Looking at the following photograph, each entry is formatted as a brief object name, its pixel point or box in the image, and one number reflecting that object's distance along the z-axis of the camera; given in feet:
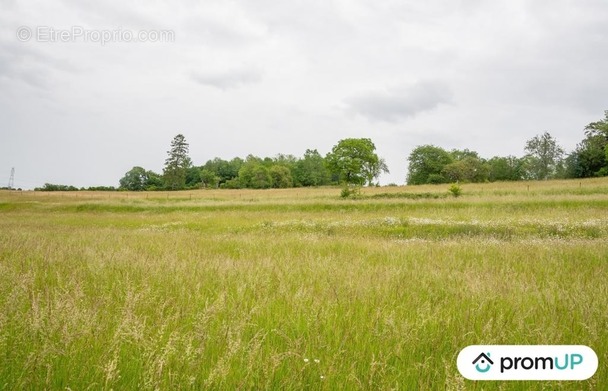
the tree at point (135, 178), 477.77
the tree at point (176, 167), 342.85
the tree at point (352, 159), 193.36
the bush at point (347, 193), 155.78
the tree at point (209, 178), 455.63
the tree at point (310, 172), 483.51
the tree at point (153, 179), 454.81
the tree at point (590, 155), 275.18
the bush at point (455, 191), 138.41
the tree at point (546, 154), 303.48
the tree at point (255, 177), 417.69
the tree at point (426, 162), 406.70
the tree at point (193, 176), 509.47
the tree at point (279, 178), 431.92
